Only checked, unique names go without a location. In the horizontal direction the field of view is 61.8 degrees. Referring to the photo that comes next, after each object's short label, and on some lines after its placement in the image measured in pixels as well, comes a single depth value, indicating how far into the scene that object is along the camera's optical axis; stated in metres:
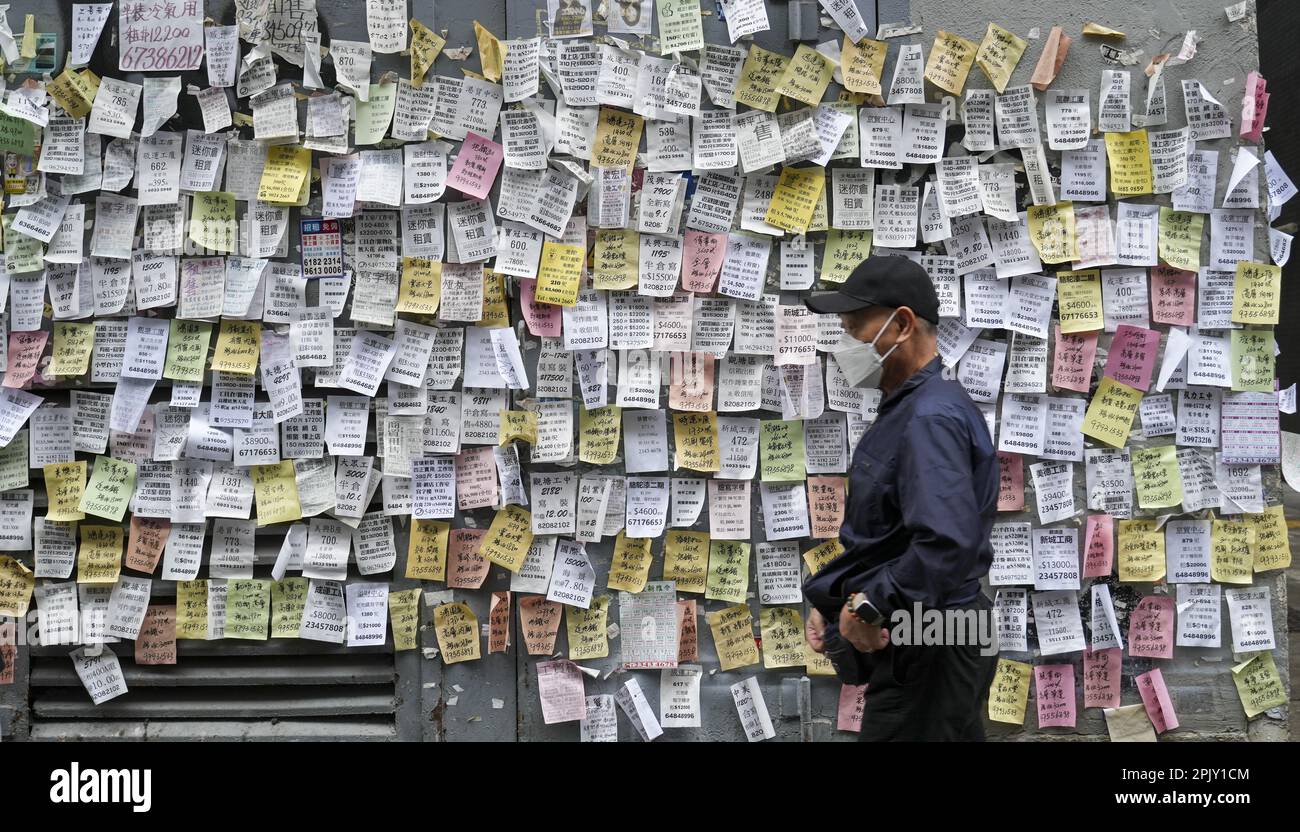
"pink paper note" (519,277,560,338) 4.19
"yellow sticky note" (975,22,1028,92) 4.14
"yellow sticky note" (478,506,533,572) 4.22
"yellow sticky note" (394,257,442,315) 4.18
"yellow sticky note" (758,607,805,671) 4.25
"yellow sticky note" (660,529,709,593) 4.25
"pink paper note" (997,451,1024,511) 4.26
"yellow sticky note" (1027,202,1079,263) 4.21
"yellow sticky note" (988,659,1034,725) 4.28
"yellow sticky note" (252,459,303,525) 4.23
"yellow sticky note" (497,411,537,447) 4.19
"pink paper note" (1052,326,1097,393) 4.24
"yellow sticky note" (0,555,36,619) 4.30
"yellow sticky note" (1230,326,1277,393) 4.29
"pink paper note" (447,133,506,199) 4.14
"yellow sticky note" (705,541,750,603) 4.25
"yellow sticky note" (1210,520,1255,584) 4.30
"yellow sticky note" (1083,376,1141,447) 4.25
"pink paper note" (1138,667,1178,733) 4.28
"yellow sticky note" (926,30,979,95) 4.12
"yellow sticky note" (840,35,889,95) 4.12
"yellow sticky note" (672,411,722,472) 4.21
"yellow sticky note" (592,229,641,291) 4.18
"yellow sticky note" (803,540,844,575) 4.24
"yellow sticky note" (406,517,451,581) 4.23
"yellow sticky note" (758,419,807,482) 4.22
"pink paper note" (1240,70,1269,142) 4.16
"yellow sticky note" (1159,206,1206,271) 4.23
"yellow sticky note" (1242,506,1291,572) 4.32
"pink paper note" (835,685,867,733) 4.24
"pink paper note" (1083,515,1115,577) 4.26
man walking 2.80
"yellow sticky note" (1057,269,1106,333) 4.23
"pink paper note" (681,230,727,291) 4.19
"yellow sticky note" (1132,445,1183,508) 4.28
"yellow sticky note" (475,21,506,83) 4.11
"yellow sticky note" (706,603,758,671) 4.26
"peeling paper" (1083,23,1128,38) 4.16
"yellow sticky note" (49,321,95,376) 4.25
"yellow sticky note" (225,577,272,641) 4.27
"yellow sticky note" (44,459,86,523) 4.25
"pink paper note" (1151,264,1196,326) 4.25
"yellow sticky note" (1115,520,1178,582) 4.29
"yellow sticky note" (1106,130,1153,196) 4.20
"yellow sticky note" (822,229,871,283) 4.18
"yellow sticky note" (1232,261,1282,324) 4.26
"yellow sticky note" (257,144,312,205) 4.14
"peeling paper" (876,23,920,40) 4.13
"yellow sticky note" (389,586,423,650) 4.24
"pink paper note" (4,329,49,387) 4.26
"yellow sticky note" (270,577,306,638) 4.27
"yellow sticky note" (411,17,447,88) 4.11
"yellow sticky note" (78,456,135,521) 4.25
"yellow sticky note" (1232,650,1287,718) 4.31
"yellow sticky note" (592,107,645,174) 4.15
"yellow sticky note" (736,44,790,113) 4.12
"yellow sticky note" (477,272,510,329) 4.19
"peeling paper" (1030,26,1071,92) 4.12
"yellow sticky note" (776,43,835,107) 4.12
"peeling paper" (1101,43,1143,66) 4.19
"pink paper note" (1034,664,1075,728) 4.29
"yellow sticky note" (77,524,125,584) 4.28
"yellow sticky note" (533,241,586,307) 4.17
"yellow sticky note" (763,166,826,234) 4.17
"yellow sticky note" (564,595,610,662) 4.26
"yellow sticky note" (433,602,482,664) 4.25
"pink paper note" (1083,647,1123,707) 4.30
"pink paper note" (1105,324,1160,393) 4.24
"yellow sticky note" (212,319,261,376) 4.20
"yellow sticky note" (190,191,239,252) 4.20
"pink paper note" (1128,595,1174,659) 4.30
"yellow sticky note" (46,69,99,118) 4.18
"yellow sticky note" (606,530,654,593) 4.25
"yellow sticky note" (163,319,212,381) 4.22
